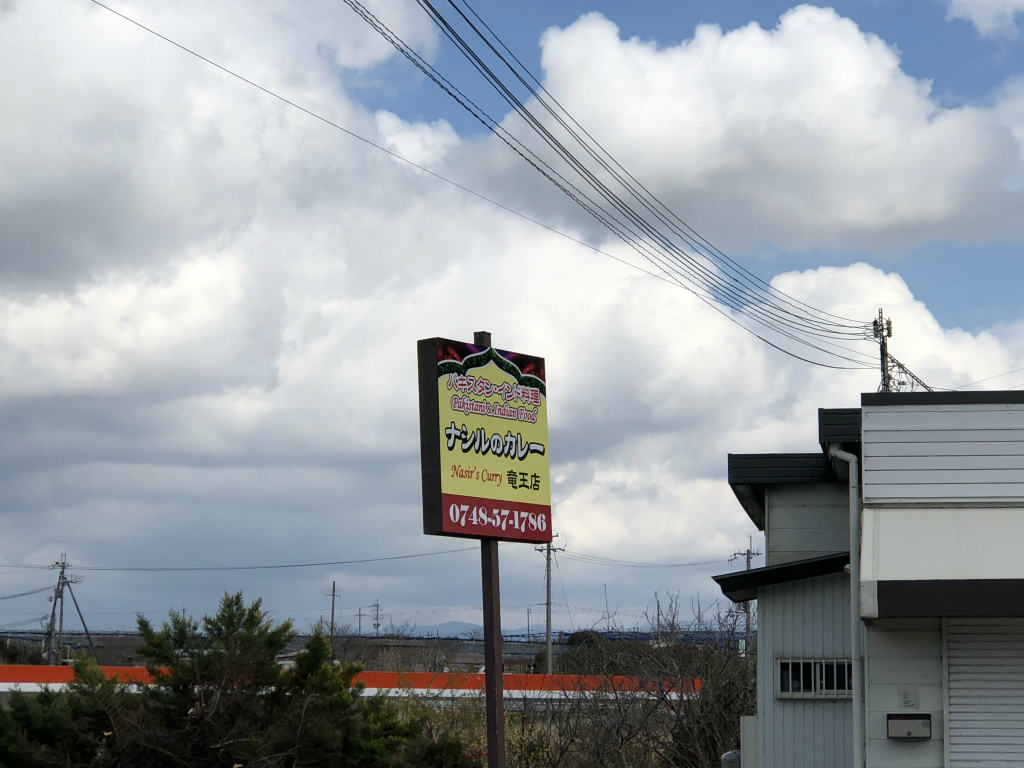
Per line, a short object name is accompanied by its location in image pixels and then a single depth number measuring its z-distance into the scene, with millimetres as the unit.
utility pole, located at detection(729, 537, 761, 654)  24895
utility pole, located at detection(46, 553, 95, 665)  68875
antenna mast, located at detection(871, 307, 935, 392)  36531
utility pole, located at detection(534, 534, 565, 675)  58212
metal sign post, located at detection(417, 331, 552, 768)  11719
